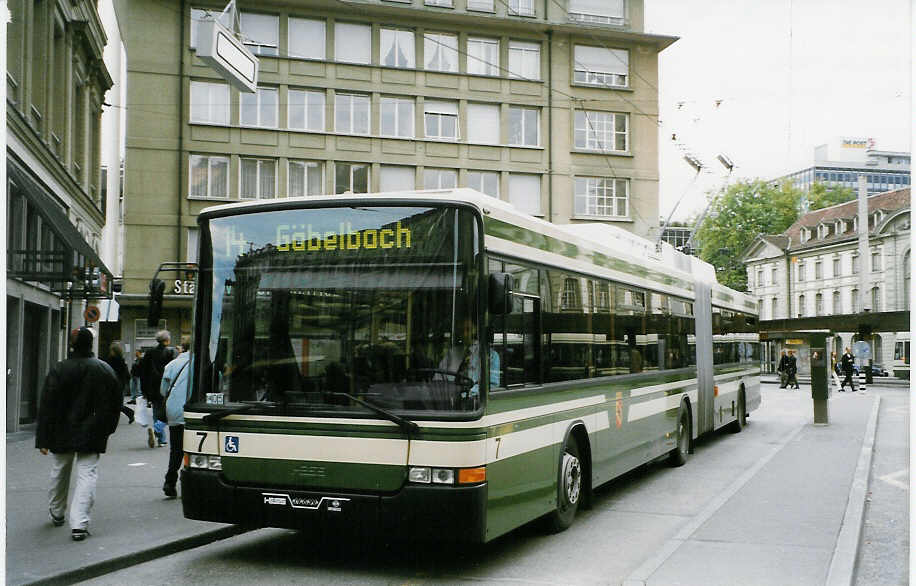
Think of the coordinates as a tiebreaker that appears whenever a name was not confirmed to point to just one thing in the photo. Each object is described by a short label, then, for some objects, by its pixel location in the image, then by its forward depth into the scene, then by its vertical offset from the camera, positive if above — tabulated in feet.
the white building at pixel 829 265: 172.92 +19.35
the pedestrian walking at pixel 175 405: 33.09 -2.00
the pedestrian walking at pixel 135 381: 64.18 -2.97
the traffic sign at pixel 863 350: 166.91 -0.75
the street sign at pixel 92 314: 74.33 +2.36
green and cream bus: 22.45 -0.55
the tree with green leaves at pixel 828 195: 266.77 +40.75
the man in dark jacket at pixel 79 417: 27.07 -1.99
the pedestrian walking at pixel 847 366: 136.87 -2.86
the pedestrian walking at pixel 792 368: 147.74 -3.35
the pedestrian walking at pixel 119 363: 57.77 -1.14
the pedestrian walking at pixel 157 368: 43.24 -1.05
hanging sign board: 35.12 +10.74
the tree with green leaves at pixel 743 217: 265.13 +34.60
